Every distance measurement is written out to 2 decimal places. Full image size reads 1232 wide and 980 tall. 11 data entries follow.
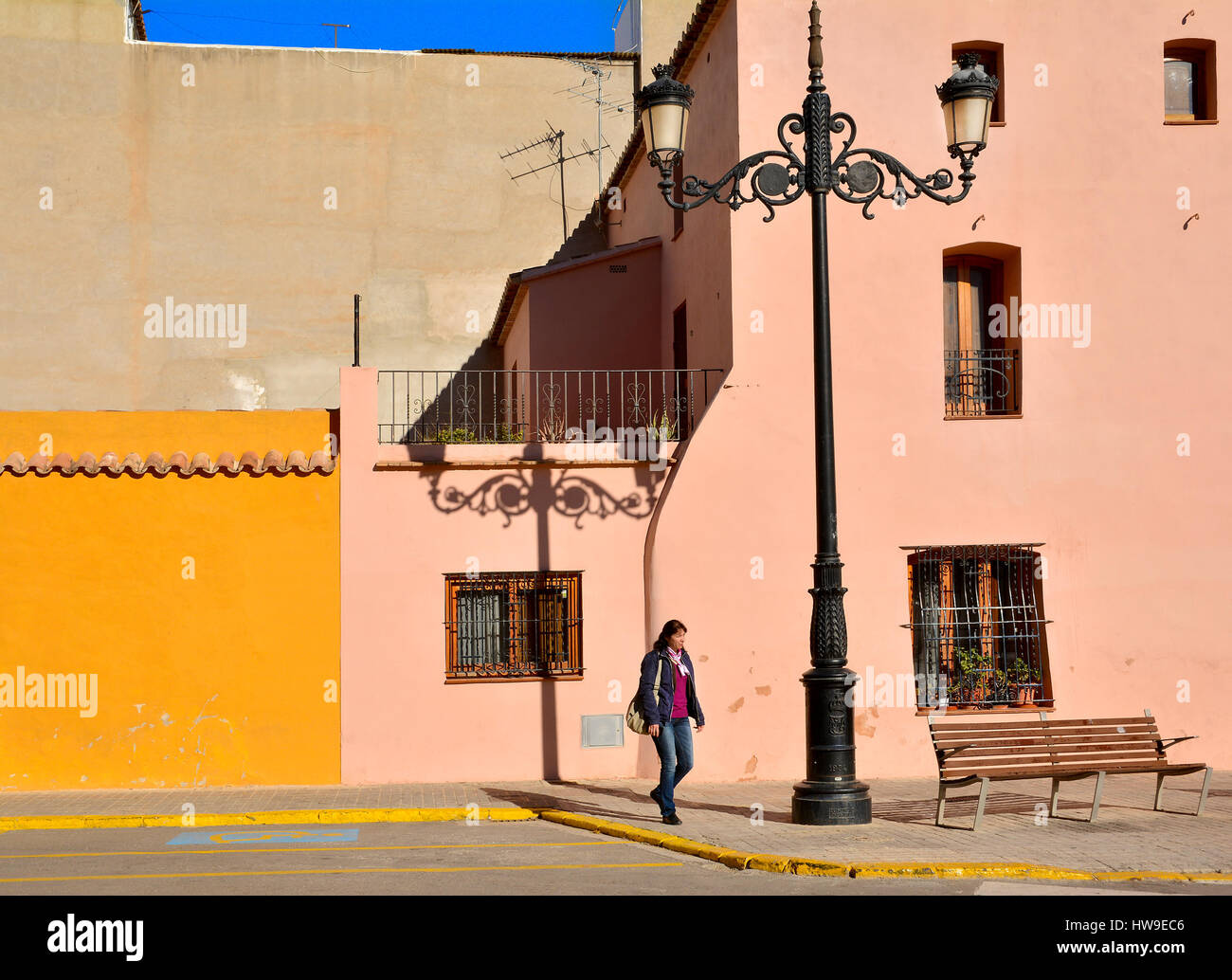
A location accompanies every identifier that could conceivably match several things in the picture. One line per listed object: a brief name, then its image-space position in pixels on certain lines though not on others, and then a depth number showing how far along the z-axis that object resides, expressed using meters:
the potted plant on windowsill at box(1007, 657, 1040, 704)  15.74
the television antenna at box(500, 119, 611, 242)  25.86
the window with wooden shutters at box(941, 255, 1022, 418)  16.14
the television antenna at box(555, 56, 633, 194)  26.19
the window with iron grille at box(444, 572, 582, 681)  15.62
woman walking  12.34
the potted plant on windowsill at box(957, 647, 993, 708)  15.72
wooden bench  11.93
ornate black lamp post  11.55
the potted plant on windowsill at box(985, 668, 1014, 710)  15.73
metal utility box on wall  15.54
